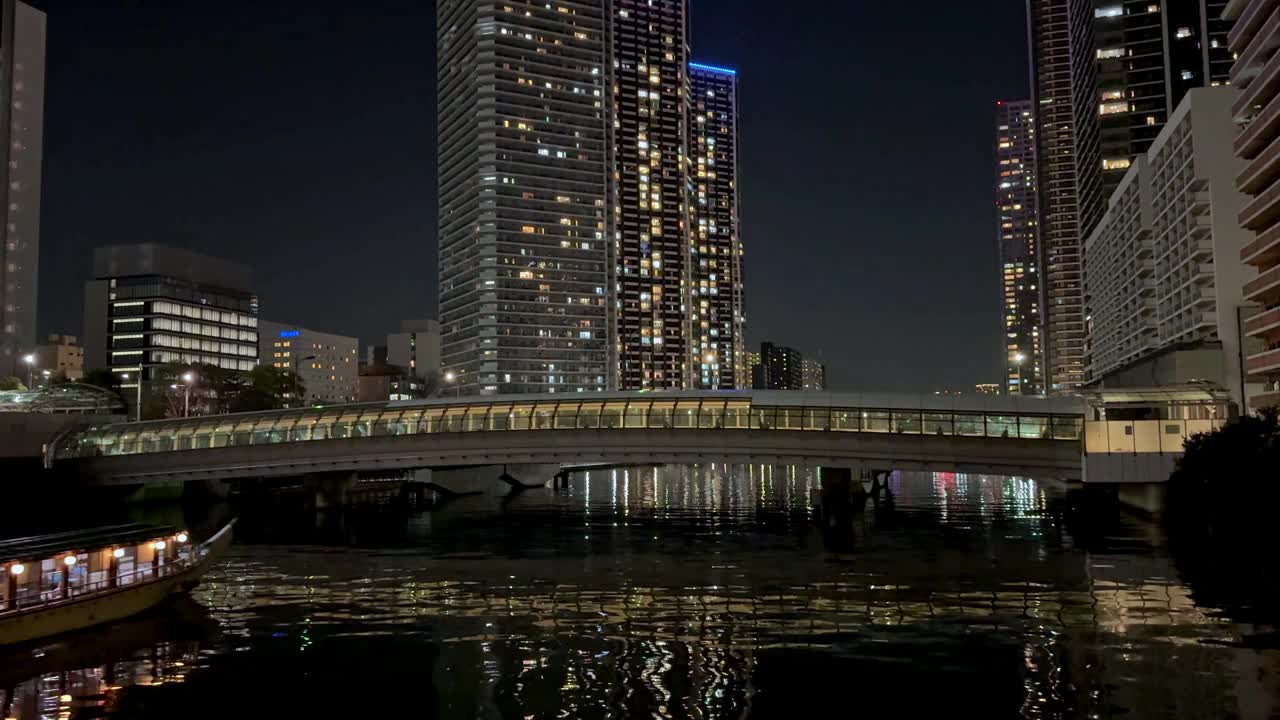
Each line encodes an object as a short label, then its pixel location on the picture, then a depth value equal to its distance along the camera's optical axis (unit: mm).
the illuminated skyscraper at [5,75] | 165250
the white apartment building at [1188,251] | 103812
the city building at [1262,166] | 82438
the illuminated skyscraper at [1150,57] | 188125
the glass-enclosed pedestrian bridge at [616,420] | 74250
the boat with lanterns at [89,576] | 36622
